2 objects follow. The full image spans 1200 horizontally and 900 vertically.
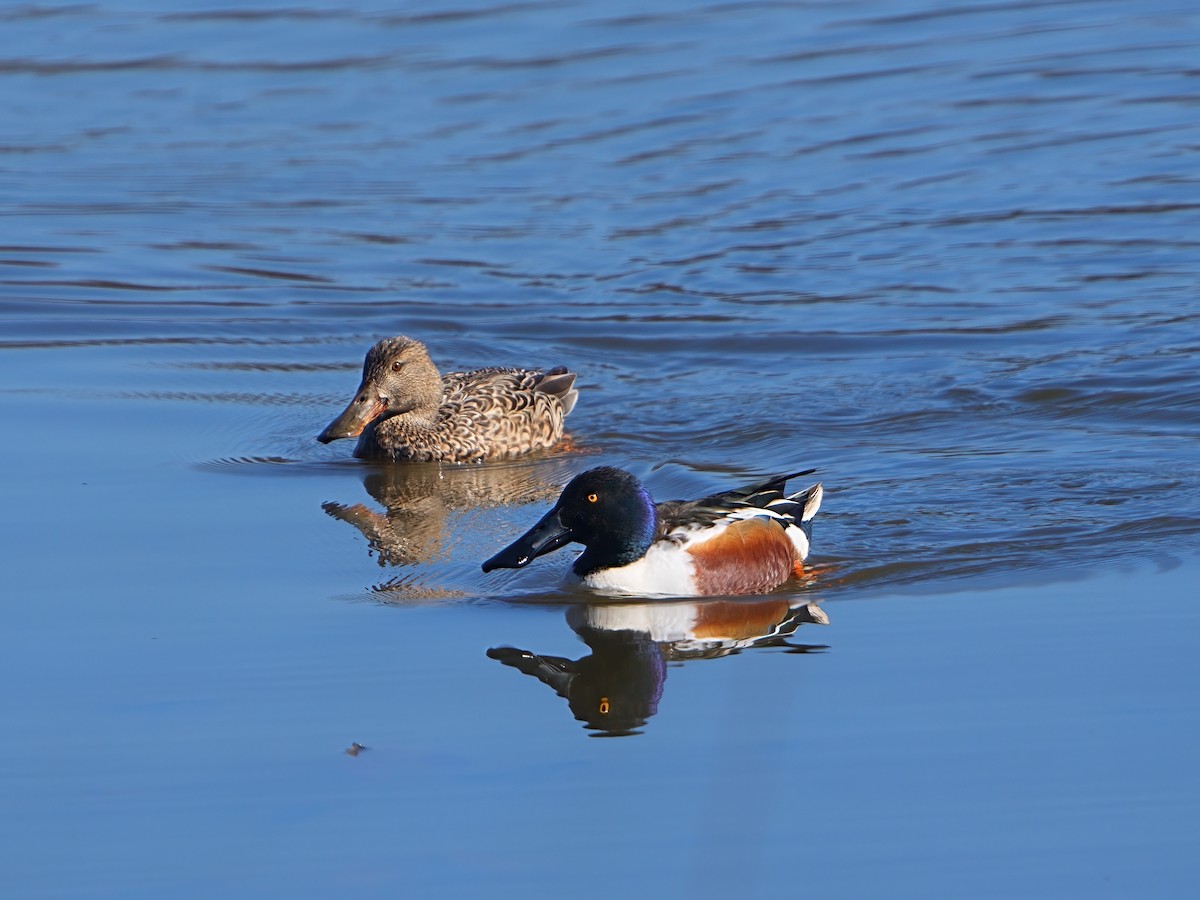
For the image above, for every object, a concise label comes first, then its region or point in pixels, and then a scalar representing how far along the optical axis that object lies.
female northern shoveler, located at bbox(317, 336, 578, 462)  23.97
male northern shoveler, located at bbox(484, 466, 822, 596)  17.55
